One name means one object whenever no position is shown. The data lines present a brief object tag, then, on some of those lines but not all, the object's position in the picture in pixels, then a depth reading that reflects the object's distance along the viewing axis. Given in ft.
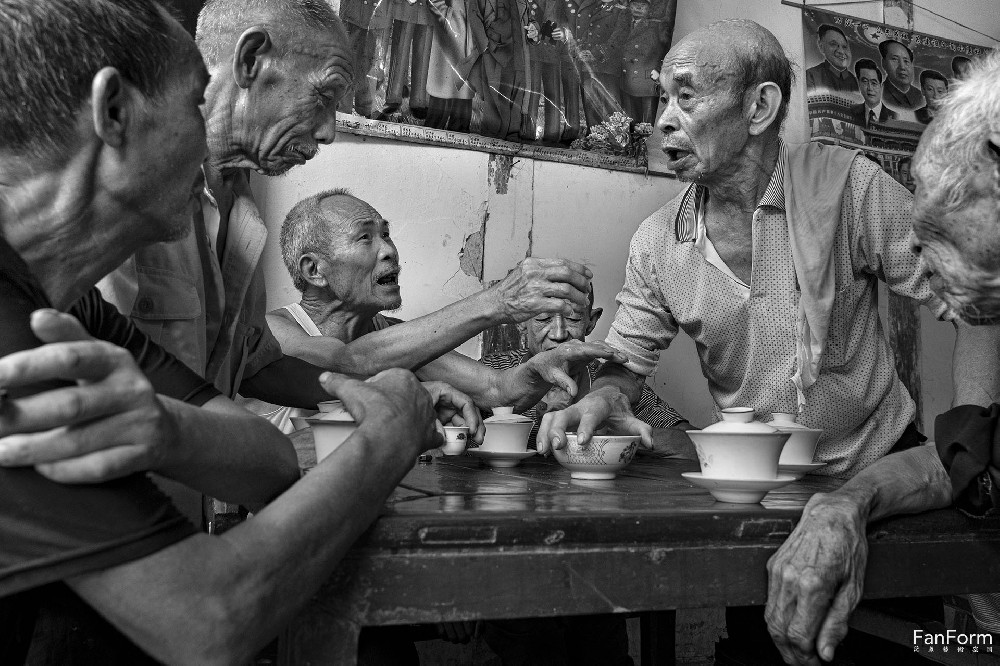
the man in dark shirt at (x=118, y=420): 2.77
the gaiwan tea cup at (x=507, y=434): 6.92
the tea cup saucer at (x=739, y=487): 4.57
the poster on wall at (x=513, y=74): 12.36
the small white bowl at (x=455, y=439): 6.85
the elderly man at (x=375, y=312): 8.63
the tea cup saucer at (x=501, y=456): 6.93
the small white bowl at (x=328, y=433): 4.77
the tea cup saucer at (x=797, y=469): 6.09
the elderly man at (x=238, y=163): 6.48
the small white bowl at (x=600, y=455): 5.82
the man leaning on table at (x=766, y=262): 8.15
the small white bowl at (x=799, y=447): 6.15
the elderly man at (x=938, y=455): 4.10
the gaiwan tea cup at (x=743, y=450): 4.60
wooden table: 3.73
